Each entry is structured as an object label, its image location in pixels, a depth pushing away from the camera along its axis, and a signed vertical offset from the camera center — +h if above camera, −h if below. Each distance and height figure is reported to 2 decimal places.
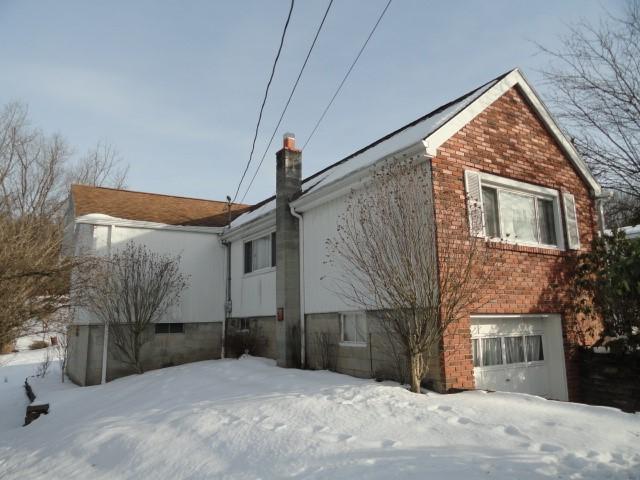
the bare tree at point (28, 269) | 8.80 +0.99
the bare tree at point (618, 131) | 11.12 +4.38
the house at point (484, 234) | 7.76 +1.52
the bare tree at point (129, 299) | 11.95 +0.51
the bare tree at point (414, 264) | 6.75 +0.74
